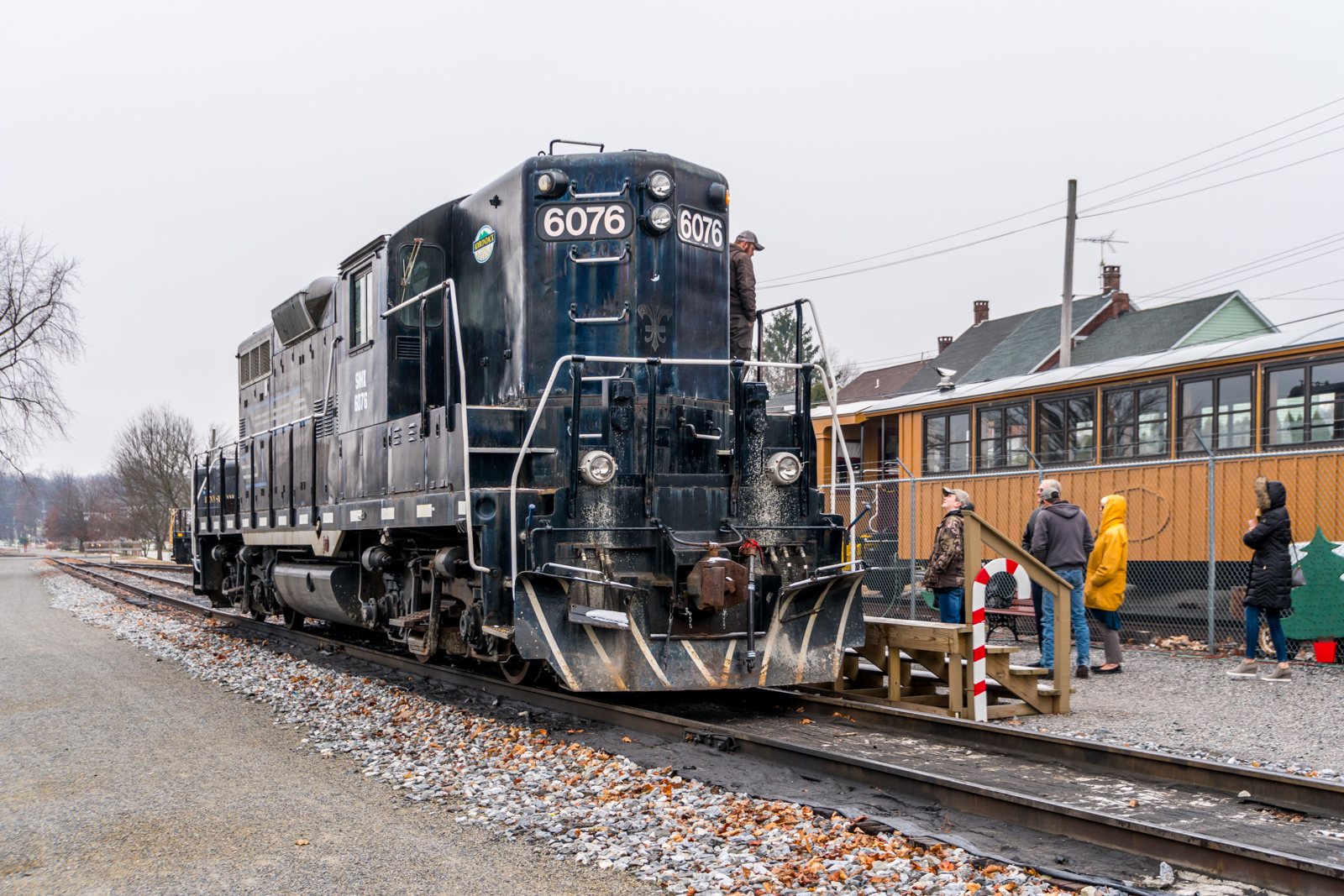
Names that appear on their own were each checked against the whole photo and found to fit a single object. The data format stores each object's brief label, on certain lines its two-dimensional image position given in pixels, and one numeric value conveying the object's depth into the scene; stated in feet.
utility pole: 74.54
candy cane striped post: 22.02
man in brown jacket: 26.23
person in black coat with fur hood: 28.84
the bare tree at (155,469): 168.66
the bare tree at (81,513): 265.13
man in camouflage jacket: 28.53
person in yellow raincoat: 30.04
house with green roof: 105.91
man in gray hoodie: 28.94
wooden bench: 29.32
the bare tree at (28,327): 95.71
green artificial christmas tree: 33.37
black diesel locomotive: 20.85
